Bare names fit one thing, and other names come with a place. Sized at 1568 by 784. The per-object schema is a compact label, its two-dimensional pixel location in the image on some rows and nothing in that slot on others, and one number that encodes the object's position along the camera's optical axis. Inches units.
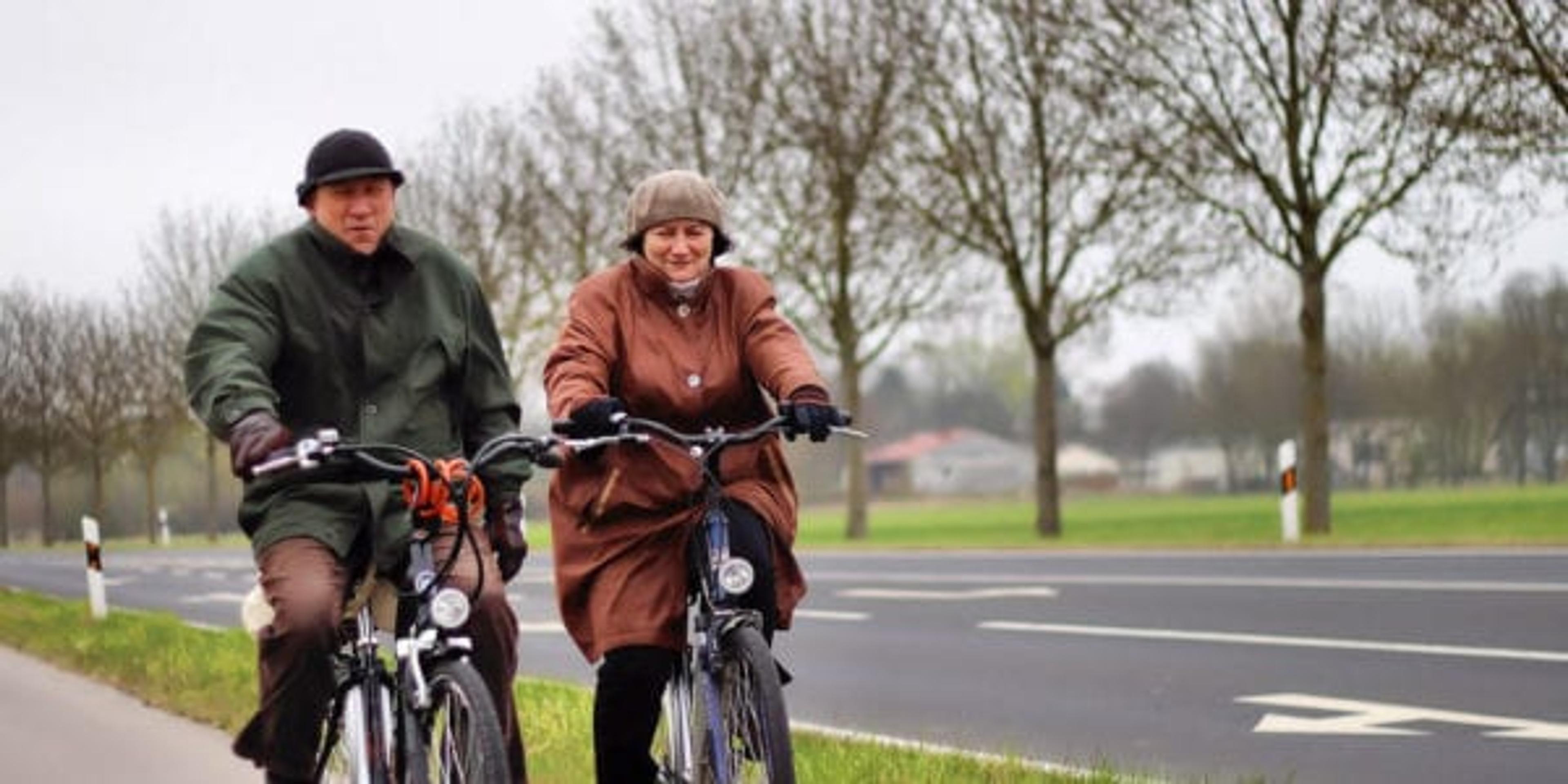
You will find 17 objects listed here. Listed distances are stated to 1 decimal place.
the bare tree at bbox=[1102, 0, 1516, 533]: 1004.6
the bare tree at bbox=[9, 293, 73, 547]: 865.5
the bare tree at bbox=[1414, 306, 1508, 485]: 3088.1
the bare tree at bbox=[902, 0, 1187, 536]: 1250.6
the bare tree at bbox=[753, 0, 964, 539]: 1359.5
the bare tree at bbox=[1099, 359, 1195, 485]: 4340.6
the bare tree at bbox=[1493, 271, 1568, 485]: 3011.3
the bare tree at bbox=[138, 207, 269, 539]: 1905.8
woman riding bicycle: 207.0
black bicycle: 174.6
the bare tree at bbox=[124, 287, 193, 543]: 1275.8
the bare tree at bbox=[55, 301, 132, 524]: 972.6
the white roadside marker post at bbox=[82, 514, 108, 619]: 713.6
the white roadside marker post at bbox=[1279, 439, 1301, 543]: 906.7
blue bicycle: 187.8
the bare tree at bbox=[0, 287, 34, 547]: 839.7
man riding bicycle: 192.5
